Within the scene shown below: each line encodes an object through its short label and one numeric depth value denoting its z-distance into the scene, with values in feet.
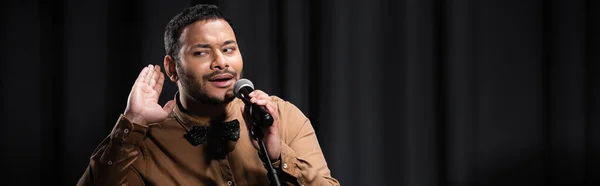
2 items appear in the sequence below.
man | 13.02
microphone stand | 12.41
